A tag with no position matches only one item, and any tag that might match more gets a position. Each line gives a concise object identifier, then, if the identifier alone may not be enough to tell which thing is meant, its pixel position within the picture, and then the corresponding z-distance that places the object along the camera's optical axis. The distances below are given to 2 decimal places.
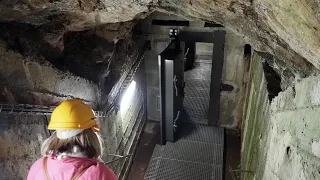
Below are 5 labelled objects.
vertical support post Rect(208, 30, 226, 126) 6.48
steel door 5.79
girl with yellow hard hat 2.17
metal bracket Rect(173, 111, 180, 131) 6.63
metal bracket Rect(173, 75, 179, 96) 5.98
